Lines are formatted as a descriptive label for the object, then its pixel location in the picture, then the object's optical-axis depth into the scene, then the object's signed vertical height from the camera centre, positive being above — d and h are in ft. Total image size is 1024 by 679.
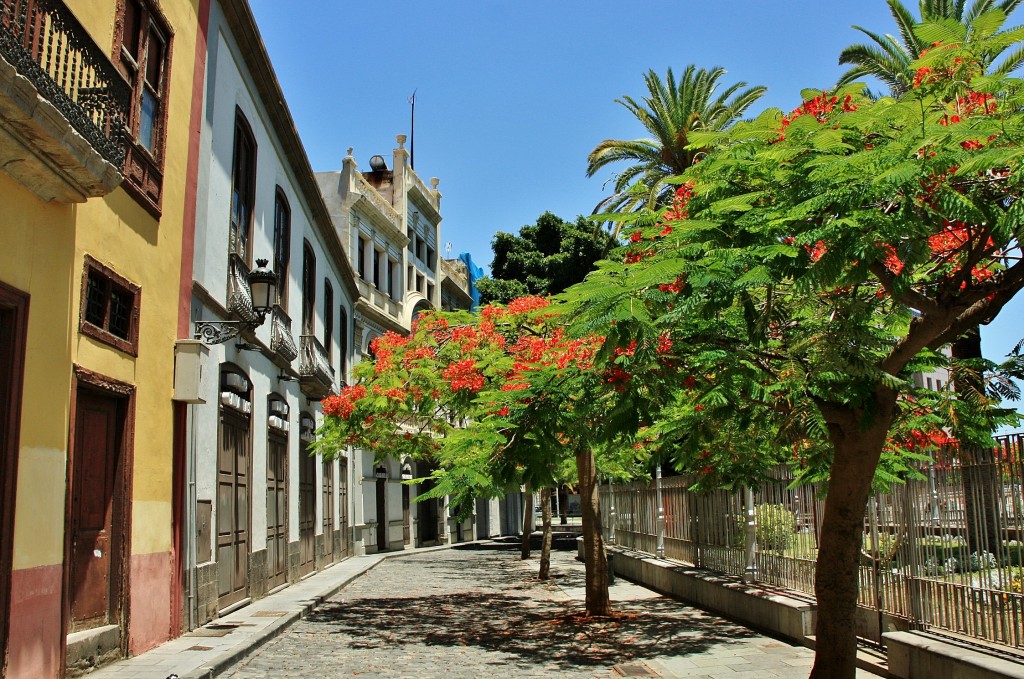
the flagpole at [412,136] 131.54 +51.12
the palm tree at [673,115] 68.90 +28.22
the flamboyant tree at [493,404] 28.43 +3.02
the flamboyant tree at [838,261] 16.96 +4.49
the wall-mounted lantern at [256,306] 36.55 +7.23
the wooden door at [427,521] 116.33 -6.04
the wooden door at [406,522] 108.68 -5.62
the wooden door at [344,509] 83.25 -3.09
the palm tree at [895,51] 50.57 +26.34
